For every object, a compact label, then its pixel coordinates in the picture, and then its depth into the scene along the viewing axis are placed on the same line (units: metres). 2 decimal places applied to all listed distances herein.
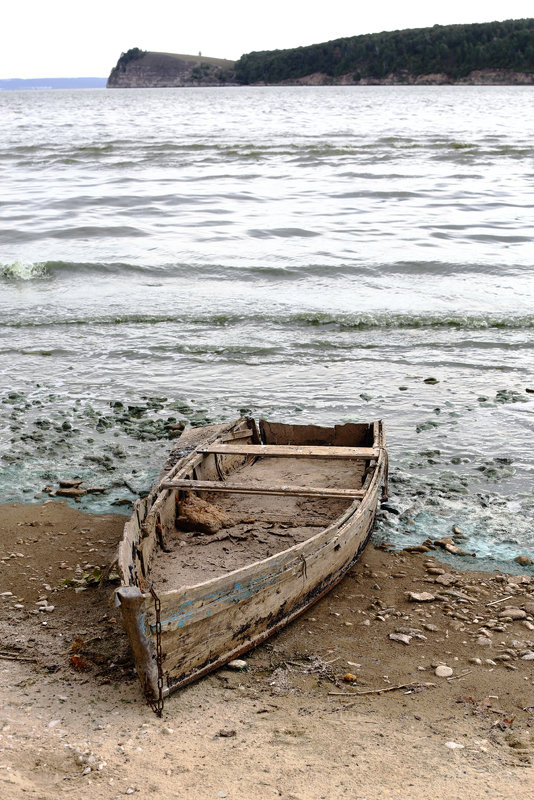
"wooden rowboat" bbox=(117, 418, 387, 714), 4.92
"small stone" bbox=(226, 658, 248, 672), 5.37
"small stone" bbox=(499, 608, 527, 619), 6.10
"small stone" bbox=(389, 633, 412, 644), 5.82
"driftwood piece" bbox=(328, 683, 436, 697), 5.24
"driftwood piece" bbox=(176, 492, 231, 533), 6.82
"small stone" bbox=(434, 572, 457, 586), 6.60
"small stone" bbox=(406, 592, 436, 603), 6.34
